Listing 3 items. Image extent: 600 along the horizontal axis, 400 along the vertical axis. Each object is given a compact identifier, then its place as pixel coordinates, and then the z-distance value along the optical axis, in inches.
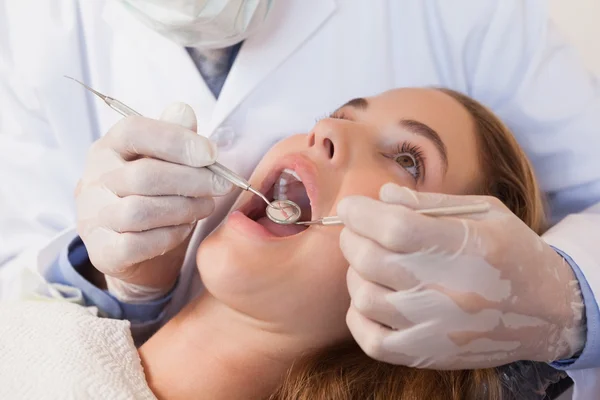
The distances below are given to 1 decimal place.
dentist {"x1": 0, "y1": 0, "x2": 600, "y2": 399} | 38.4
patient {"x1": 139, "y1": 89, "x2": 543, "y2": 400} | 36.2
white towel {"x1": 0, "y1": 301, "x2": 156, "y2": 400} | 35.3
